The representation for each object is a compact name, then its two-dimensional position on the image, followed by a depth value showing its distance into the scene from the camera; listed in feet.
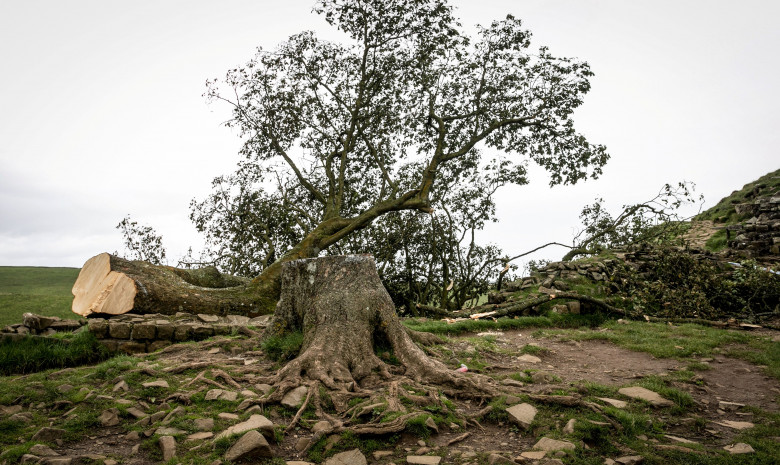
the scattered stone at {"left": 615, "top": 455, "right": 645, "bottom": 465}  12.73
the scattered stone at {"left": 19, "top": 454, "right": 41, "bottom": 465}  12.08
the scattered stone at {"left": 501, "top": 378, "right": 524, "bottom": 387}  19.45
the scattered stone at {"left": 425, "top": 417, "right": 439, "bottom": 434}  14.62
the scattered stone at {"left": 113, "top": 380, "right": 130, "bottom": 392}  17.30
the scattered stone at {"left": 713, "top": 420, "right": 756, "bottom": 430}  15.98
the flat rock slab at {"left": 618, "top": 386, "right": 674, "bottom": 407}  17.67
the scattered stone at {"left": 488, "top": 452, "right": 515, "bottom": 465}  12.46
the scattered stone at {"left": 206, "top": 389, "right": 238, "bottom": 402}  16.65
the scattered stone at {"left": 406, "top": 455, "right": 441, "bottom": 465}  12.64
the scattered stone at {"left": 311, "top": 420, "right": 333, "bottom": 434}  14.17
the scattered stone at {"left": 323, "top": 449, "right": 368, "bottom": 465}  12.78
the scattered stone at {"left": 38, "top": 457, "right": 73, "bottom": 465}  12.01
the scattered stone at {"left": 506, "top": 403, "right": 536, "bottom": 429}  15.17
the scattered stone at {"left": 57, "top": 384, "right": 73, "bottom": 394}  17.21
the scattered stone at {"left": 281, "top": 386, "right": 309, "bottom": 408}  16.14
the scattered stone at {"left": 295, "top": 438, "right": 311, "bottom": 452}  13.55
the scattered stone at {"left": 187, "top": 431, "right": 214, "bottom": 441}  13.73
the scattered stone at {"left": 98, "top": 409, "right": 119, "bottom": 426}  14.88
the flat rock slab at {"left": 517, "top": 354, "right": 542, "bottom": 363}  25.43
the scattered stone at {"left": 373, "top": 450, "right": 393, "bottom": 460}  13.19
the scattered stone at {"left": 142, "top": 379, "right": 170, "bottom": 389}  17.46
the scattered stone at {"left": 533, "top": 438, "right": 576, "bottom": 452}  13.29
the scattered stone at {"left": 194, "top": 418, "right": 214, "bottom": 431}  14.42
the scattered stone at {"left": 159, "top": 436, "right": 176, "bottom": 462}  12.80
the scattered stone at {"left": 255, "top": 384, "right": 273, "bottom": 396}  17.23
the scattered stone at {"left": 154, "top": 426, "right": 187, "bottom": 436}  14.02
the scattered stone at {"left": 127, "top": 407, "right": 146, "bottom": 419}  15.35
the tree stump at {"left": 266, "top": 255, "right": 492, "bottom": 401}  18.43
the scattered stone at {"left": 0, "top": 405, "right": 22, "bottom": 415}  15.67
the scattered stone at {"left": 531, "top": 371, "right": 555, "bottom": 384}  20.16
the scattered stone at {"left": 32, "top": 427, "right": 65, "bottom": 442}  13.61
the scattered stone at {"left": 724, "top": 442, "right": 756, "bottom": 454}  13.52
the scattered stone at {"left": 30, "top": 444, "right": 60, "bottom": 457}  12.66
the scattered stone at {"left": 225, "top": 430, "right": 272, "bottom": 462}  12.45
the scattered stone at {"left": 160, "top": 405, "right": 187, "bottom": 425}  14.87
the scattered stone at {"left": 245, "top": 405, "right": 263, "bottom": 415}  15.38
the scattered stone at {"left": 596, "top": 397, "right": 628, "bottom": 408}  16.97
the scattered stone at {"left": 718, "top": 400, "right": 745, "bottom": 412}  18.20
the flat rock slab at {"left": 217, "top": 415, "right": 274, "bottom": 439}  13.69
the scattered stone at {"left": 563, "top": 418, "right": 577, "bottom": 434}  14.33
